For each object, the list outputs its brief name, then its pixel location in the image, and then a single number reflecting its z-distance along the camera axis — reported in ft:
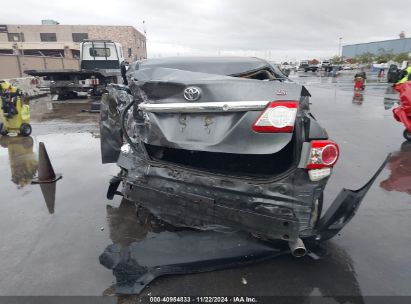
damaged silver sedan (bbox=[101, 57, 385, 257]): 7.59
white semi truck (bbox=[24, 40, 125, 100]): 46.21
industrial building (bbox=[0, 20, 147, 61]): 228.02
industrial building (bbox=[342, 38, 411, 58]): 207.82
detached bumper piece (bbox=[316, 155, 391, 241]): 8.39
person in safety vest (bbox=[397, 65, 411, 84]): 25.26
